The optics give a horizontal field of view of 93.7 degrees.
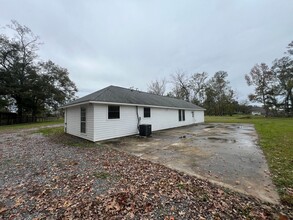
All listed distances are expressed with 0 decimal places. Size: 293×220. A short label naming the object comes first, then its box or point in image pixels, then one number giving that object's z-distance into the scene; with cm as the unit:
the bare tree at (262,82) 3206
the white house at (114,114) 807
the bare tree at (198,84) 4044
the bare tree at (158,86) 3756
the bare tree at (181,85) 3908
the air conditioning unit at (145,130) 973
